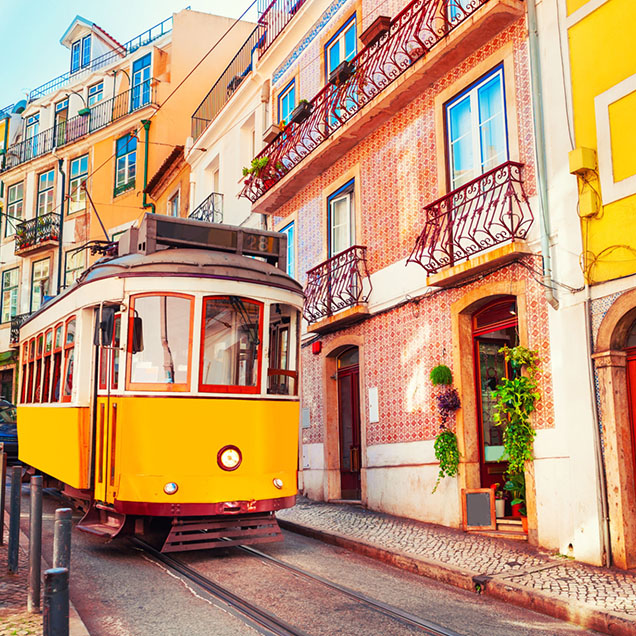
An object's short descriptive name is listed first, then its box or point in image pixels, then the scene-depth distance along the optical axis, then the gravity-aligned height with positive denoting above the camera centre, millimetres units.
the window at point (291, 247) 15273 +3809
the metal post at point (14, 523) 6473 -720
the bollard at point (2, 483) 7852 -467
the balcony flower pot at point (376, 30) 11320 +6107
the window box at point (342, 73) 12273 +5876
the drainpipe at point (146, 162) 26156 +9581
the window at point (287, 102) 15984 +7158
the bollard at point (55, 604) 2881 -639
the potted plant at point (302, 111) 13836 +5920
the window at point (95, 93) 29922 +13698
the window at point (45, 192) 30734 +10071
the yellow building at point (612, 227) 7207 +1997
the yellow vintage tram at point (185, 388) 7191 +479
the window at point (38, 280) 30000 +6312
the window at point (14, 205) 32406 +10129
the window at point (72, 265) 28459 +6554
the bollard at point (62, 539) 4039 -546
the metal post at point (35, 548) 5289 -768
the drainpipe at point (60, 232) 28469 +7956
